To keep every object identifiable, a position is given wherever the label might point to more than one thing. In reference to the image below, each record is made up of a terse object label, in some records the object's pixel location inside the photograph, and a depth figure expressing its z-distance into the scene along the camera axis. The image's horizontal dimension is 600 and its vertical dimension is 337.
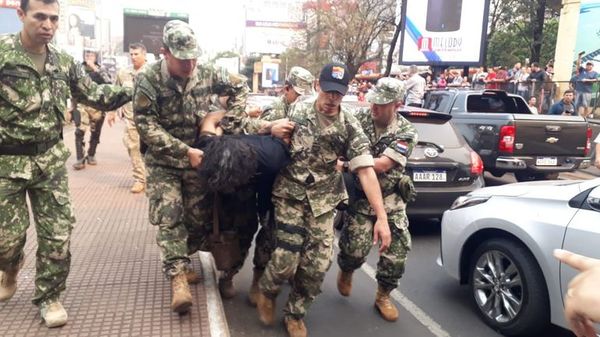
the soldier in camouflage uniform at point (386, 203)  3.88
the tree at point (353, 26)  29.66
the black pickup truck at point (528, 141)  7.92
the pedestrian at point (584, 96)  14.20
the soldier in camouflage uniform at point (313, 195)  3.42
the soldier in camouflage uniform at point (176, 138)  3.47
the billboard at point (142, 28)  16.06
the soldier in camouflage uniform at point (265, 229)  3.82
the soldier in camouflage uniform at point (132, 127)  7.37
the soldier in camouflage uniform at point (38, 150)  3.08
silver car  3.26
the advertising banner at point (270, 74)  54.91
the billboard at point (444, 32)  17.95
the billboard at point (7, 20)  30.76
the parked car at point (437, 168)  5.81
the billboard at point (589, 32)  17.38
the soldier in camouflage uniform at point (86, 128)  8.85
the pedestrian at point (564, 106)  12.91
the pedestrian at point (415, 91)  11.81
